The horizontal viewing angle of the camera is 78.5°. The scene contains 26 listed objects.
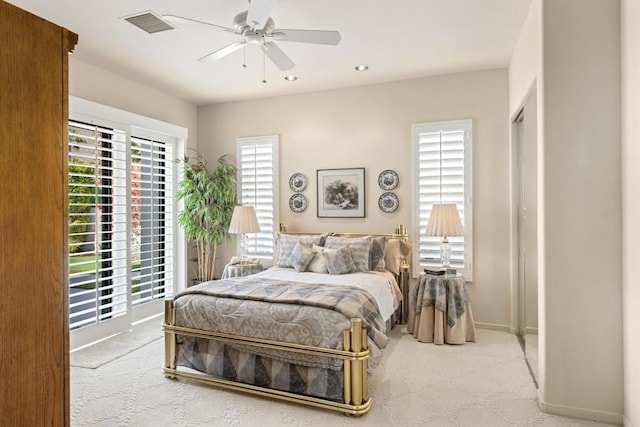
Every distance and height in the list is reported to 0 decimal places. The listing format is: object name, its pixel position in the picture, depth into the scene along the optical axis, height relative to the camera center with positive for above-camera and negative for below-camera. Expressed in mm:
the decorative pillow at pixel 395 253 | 4461 -492
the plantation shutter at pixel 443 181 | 4508 +345
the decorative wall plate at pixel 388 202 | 4820 +109
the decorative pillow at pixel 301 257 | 4352 -510
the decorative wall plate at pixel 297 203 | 5285 +118
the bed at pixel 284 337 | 2668 -923
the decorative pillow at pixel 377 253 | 4359 -474
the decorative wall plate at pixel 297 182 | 5284 +401
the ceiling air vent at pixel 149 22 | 3039 +1530
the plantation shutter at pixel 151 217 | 4746 -61
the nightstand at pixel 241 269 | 4719 -700
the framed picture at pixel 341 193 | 4984 +239
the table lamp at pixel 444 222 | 4102 -121
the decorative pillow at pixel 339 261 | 4160 -533
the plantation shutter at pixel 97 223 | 3919 -105
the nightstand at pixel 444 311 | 3957 -1028
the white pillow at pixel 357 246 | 4277 -398
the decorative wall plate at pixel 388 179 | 4816 +389
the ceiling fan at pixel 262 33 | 2494 +1255
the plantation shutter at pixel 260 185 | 5461 +388
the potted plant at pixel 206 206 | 5258 +85
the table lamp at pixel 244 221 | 4824 -112
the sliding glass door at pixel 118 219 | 3955 -74
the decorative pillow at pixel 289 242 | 4650 -374
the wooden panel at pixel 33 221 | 1155 -22
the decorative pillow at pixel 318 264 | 4285 -581
